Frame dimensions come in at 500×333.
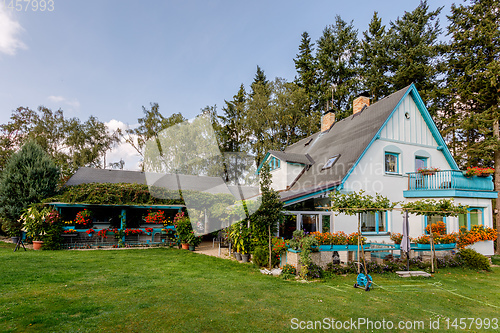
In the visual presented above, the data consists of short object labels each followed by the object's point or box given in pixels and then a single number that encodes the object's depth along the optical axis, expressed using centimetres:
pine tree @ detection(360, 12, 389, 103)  2464
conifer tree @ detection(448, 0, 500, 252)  1504
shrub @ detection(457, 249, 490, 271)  1064
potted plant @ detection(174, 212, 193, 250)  1442
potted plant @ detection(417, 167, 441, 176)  1258
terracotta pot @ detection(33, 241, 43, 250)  1323
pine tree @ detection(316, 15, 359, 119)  2852
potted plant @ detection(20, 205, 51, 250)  1299
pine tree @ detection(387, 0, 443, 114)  2233
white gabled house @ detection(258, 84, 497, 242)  1192
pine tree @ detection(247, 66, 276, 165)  2684
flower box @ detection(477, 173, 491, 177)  1242
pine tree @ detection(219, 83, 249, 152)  2978
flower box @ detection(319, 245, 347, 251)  899
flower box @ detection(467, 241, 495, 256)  1216
